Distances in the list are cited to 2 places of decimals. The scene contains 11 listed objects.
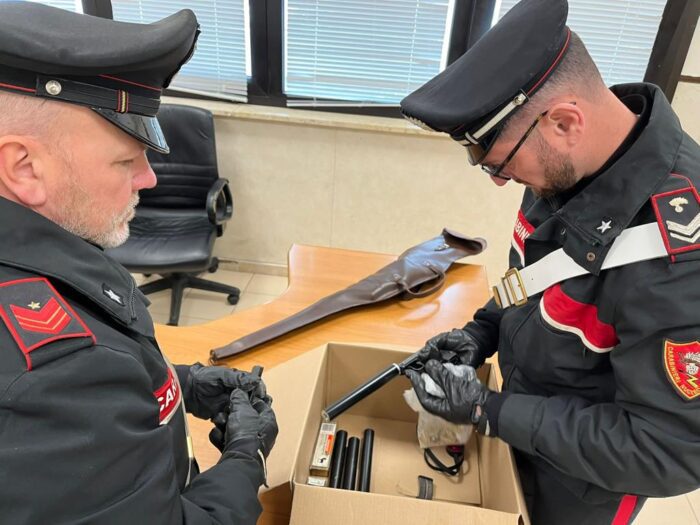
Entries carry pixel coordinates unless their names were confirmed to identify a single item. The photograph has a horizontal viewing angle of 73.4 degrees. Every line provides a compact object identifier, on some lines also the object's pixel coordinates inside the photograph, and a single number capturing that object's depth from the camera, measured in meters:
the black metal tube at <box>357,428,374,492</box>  1.08
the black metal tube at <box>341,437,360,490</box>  1.07
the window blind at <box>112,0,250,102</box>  2.71
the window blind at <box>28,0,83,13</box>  2.77
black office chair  2.42
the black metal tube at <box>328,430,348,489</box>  1.07
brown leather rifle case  1.43
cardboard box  0.80
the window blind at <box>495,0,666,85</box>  2.47
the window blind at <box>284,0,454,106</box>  2.63
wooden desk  1.38
